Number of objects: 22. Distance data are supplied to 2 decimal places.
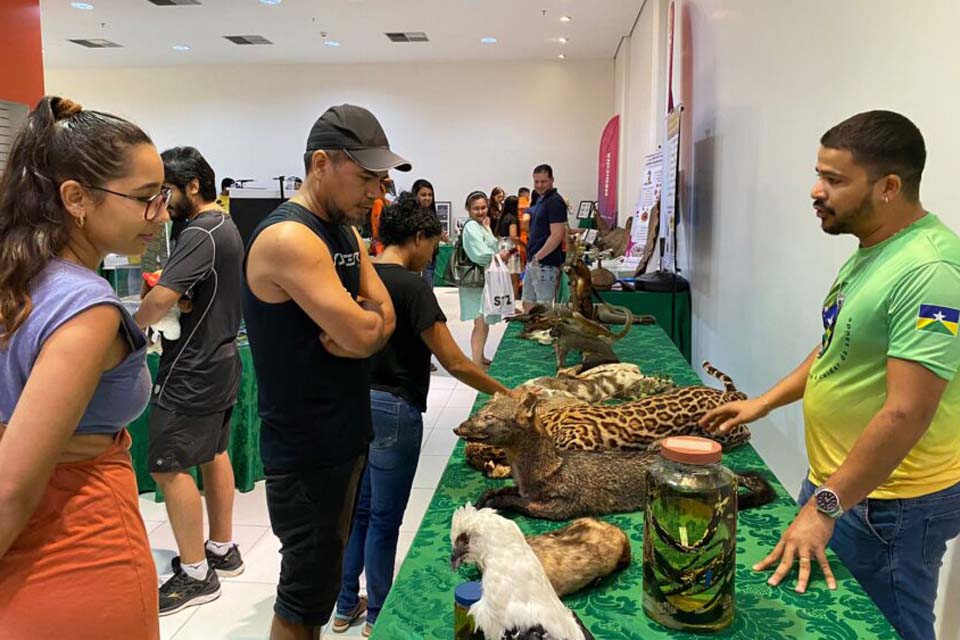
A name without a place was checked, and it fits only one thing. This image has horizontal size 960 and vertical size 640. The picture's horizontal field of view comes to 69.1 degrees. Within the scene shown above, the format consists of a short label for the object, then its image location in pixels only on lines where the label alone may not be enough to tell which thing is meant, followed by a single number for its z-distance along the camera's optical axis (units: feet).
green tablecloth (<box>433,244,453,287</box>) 35.45
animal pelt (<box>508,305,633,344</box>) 9.79
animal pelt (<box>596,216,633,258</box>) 26.12
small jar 3.16
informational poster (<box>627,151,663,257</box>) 18.50
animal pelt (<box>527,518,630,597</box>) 4.03
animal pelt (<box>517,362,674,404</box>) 8.11
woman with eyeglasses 3.25
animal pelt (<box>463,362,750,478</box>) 6.08
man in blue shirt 20.54
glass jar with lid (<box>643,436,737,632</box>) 3.49
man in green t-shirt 4.06
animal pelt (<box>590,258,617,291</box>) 14.42
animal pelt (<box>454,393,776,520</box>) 5.13
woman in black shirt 7.12
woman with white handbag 19.15
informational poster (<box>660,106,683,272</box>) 14.99
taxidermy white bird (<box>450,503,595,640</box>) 2.94
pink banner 36.91
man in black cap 5.27
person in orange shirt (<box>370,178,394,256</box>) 23.43
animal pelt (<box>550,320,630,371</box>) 9.59
